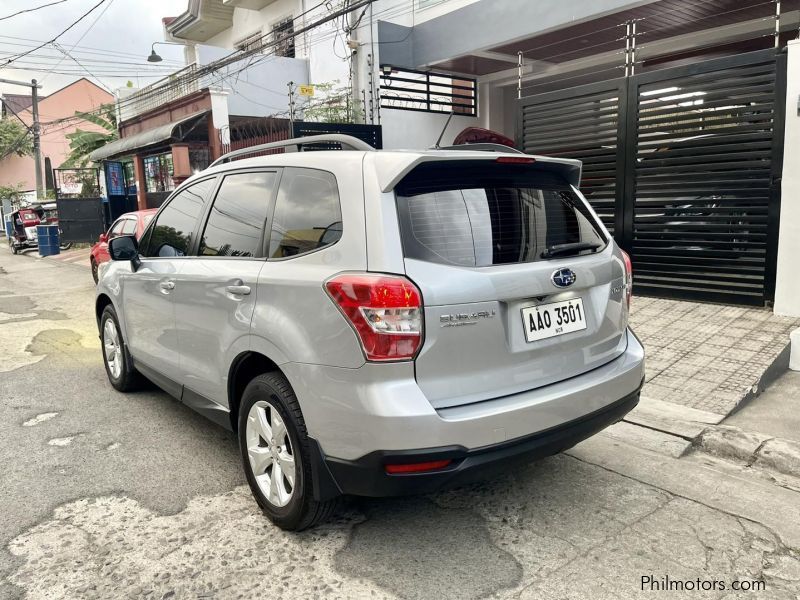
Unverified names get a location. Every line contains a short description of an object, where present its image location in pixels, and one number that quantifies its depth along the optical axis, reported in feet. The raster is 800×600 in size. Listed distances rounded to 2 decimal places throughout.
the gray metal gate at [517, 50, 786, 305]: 21.07
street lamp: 72.02
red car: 31.89
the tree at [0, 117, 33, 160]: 144.25
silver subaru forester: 7.81
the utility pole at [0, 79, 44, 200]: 90.89
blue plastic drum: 65.59
